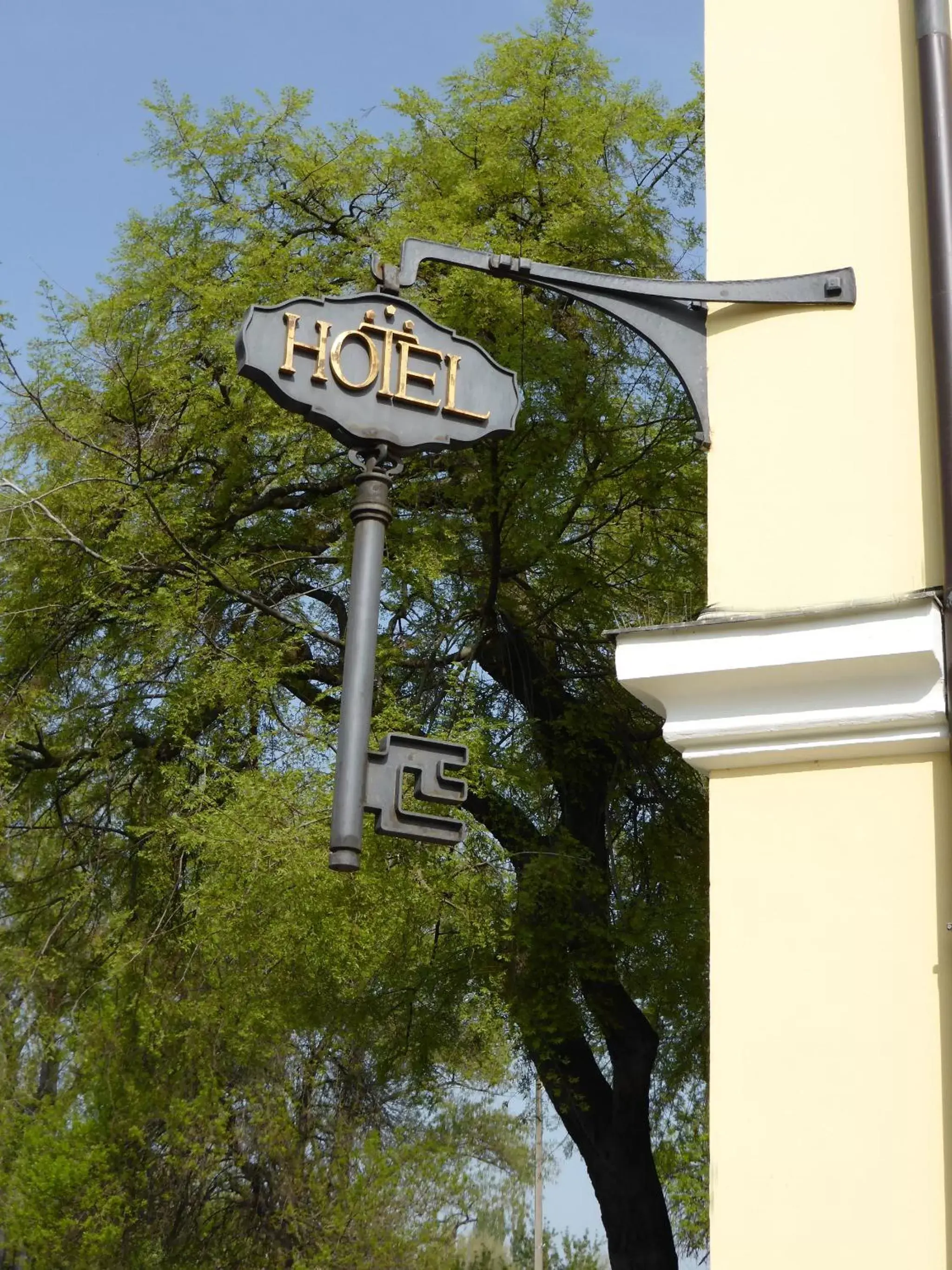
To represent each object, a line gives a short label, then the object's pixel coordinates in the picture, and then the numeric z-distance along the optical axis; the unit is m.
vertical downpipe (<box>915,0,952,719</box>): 3.91
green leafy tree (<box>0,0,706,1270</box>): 11.91
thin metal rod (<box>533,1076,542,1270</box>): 24.28
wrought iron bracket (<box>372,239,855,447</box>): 4.32
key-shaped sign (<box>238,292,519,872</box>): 3.77
